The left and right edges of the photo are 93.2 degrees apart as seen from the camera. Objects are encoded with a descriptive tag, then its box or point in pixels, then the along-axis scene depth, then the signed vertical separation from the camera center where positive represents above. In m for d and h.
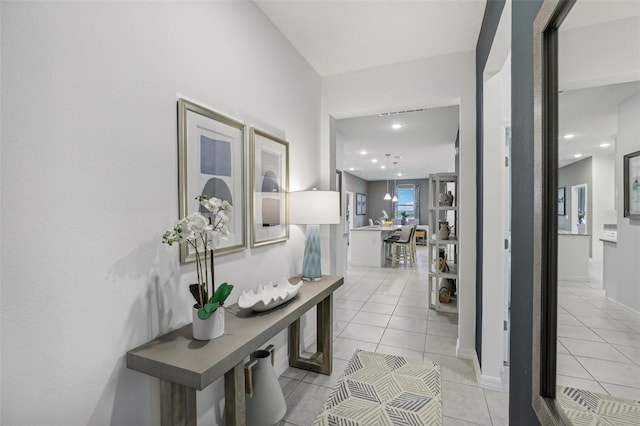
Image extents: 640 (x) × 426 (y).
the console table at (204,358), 1.13 -0.58
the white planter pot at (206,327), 1.33 -0.51
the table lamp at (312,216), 2.34 -0.04
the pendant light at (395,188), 12.46 +0.98
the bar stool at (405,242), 7.10 -0.73
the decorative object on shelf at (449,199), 3.86 +0.15
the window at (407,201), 12.49 +0.41
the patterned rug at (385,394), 1.92 -1.31
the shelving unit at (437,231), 3.80 -0.28
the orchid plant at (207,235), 1.30 -0.10
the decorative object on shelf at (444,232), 3.82 -0.27
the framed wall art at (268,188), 2.08 +0.17
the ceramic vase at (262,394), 1.76 -1.09
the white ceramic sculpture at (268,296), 1.65 -0.50
